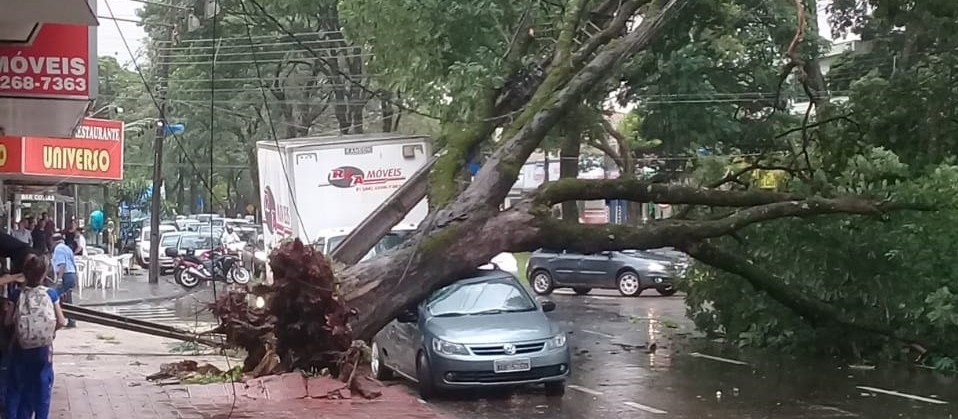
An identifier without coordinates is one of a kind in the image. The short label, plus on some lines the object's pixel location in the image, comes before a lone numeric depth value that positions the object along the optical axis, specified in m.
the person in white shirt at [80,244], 29.58
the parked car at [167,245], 42.84
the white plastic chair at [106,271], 34.28
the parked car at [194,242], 40.12
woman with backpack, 8.86
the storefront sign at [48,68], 11.07
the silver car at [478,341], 13.62
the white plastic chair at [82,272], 34.00
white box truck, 23.22
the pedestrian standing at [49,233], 25.45
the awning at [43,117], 11.66
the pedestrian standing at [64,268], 22.00
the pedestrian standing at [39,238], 23.28
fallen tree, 13.10
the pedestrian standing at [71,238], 28.33
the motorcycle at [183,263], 35.09
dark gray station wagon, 30.62
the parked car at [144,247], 47.78
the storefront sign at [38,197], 44.38
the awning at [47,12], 8.66
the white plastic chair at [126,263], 40.50
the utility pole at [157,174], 35.19
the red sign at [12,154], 21.86
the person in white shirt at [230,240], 38.59
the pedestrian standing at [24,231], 21.90
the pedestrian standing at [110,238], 52.53
